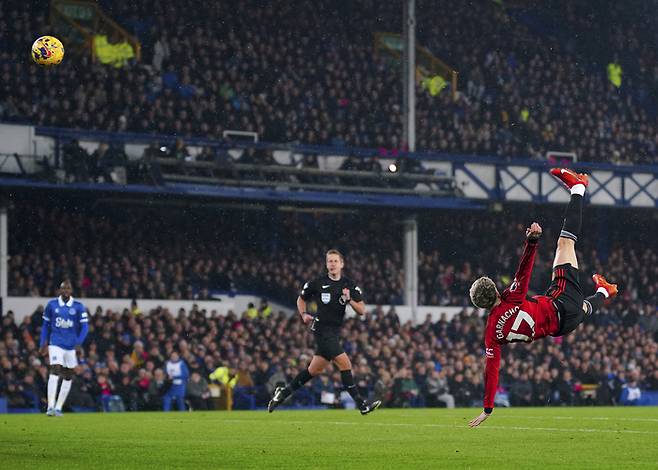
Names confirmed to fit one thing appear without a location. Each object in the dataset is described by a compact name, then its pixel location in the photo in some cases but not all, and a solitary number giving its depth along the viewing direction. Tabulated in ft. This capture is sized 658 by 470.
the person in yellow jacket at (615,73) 147.16
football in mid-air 73.15
